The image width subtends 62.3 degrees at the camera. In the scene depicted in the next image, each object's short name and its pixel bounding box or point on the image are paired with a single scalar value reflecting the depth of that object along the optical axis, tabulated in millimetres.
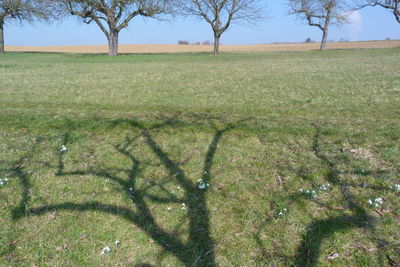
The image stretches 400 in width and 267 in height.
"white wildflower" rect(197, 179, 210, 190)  5223
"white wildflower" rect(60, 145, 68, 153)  6609
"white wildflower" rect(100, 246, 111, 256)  3869
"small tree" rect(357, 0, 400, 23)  43484
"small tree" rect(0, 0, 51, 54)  39406
